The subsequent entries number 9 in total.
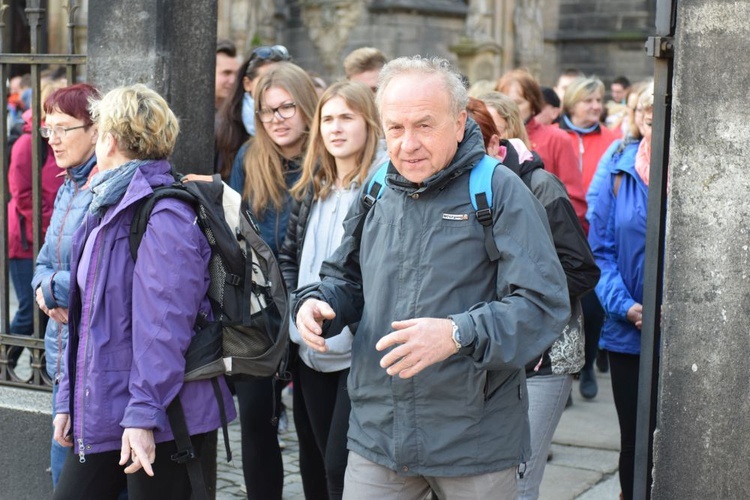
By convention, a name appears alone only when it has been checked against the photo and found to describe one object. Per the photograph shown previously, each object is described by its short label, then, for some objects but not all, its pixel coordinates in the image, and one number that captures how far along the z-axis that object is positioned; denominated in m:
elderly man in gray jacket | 3.26
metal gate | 5.29
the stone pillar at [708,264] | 3.62
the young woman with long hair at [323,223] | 4.79
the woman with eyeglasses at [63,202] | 4.47
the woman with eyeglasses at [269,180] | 5.14
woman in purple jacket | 3.84
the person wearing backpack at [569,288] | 4.41
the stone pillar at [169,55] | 5.01
